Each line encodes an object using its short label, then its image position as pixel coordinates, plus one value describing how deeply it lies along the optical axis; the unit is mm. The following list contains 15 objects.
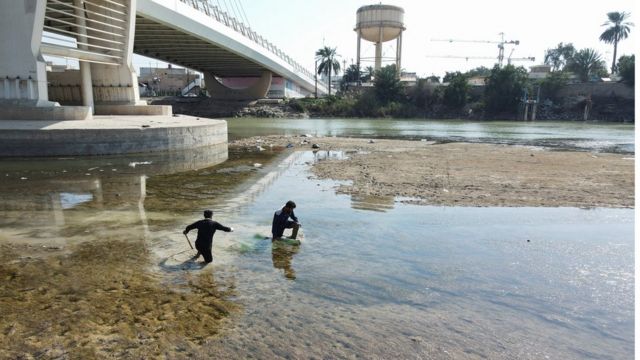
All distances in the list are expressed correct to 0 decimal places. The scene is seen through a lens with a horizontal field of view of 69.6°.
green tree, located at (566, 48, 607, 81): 82062
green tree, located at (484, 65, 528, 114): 70250
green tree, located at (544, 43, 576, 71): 119331
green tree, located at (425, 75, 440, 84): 79588
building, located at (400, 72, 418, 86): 77912
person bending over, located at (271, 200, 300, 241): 7873
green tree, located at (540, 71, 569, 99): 70500
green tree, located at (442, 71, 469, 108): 72250
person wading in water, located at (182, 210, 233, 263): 6801
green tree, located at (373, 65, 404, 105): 75812
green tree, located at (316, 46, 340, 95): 94812
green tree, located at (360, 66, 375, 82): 107750
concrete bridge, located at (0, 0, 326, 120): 21328
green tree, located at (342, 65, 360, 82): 103775
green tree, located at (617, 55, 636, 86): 65188
